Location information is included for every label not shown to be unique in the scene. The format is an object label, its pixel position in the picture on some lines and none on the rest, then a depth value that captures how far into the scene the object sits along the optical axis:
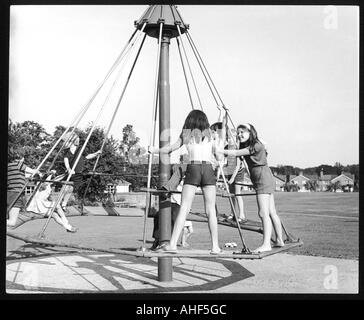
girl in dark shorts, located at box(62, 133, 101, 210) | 6.91
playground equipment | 6.22
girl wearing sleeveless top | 5.47
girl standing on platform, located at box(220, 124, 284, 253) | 5.75
